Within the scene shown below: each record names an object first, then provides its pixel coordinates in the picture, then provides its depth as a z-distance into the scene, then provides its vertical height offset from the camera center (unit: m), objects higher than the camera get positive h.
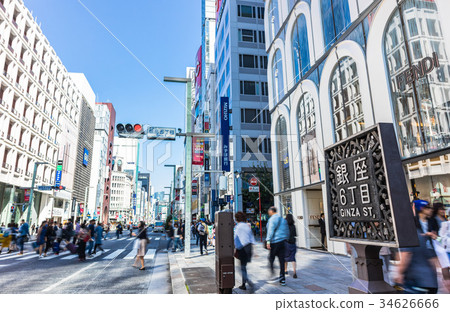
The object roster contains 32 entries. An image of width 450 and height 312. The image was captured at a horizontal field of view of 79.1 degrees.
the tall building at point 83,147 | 60.25 +16.26
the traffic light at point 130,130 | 10.91 +3.43
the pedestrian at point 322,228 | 13.91 -0.79
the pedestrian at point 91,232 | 13.37 -0.74
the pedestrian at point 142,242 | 9.88 -0.93
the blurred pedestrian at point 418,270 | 3.68 -0.81
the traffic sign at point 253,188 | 21.77 +1.98
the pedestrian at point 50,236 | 13.73 -0.87
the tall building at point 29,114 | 31.62 +14.53
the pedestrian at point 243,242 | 6.29 -0.64
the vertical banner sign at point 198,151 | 41.69 +10.50
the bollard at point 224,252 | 5.12 -0.71
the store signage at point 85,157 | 64.00 +14.29
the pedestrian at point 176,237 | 16.06 -1.30
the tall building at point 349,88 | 8.11 +5.00
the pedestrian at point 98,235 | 14.14 -0.91
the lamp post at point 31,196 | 29.83 +2.44
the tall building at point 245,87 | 32.50 +15.98
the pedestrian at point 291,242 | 7.49 -0.80
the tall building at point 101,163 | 82.06 +17.70
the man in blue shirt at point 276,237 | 6.64 -0.57
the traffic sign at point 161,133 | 11.71 +3.54
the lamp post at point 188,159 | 12.12 +2.63
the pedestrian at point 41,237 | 13.32 -0.88
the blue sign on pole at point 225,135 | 31.08 +8.97
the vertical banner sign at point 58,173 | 43.81 +7.21
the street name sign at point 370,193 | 3.41 +0.26
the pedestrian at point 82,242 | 11.97 -1.05
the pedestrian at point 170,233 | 15.95 -0.99
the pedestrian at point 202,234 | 13.43 -0.92
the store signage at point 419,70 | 7.93 +4.23
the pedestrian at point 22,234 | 14.55 -0.80
